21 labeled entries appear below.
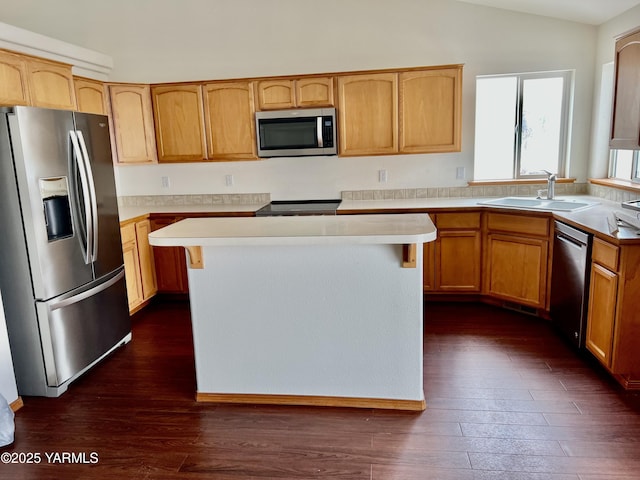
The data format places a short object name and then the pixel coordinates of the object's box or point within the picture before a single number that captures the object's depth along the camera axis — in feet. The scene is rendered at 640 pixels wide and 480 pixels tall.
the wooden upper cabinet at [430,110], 12.35
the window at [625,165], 11.39
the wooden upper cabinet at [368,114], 12.59
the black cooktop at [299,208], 12.77
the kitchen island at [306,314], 7.49
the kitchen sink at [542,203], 11.39
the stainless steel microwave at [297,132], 12.77
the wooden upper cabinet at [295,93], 12.76
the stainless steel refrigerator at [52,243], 7.97
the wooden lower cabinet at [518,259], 11.19
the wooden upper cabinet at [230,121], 13.14
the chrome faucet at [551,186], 12.35
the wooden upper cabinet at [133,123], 13.28
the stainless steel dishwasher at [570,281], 9.20
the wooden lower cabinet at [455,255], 12.37
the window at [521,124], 13.34
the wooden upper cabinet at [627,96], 8.57
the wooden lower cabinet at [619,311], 7.84
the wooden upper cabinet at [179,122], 13.38
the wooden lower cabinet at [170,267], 13.53
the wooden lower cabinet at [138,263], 12.15
